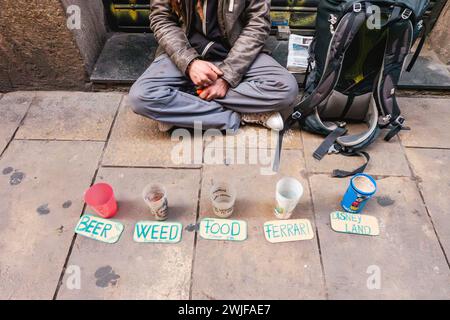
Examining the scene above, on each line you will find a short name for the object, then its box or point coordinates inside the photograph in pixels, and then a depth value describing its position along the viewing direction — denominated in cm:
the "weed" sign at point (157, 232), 153
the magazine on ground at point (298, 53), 229
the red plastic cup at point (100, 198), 154
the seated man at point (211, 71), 187
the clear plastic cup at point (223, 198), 154
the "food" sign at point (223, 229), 154
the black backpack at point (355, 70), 162
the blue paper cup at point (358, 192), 149
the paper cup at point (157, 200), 149
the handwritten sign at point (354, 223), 157
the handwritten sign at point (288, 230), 154
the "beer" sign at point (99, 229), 154
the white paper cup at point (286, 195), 148
